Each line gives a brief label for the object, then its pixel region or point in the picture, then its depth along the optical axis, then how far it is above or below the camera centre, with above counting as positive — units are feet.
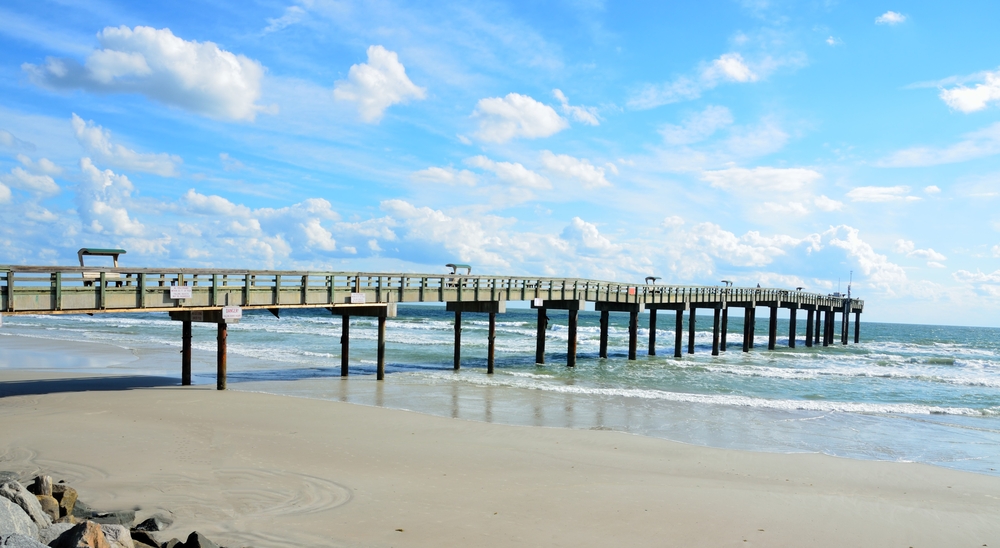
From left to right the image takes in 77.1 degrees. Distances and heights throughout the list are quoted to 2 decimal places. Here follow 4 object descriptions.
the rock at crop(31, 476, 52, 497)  24.11 -8.96
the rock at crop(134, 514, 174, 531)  23.45 -10.03
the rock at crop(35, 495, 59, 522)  23.06 -9.32
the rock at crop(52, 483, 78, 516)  24.27 -9.51
